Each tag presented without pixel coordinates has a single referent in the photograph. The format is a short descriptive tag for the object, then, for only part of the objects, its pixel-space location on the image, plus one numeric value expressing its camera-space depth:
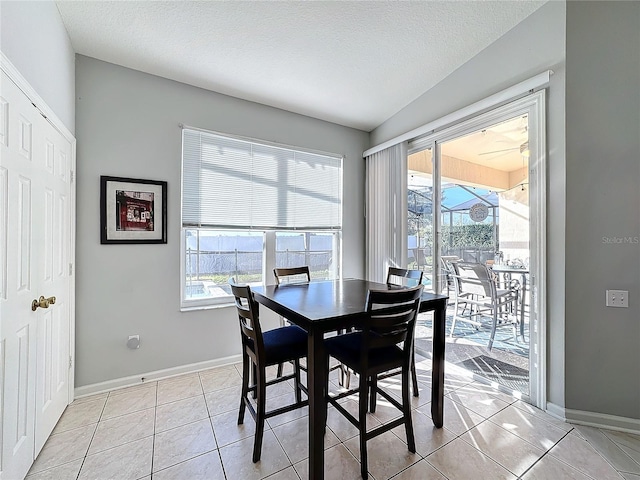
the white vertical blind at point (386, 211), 3.43
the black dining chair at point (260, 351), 1.71
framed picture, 2.50
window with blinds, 2.94
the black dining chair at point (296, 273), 2.55
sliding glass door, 2.32
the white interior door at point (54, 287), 1.82
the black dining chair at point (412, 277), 2.42
